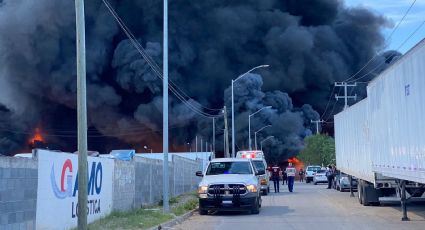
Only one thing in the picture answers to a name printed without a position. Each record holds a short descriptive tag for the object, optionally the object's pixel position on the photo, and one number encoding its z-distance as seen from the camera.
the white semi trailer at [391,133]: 12.22
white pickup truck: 18.89
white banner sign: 11.51
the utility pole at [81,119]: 11.00
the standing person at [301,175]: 63.63
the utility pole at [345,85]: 58.03
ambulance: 29.86
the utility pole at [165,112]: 19.11
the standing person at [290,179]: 33.94
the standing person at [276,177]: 33.67
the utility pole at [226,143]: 47.84
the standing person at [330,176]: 38.26
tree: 64.88
